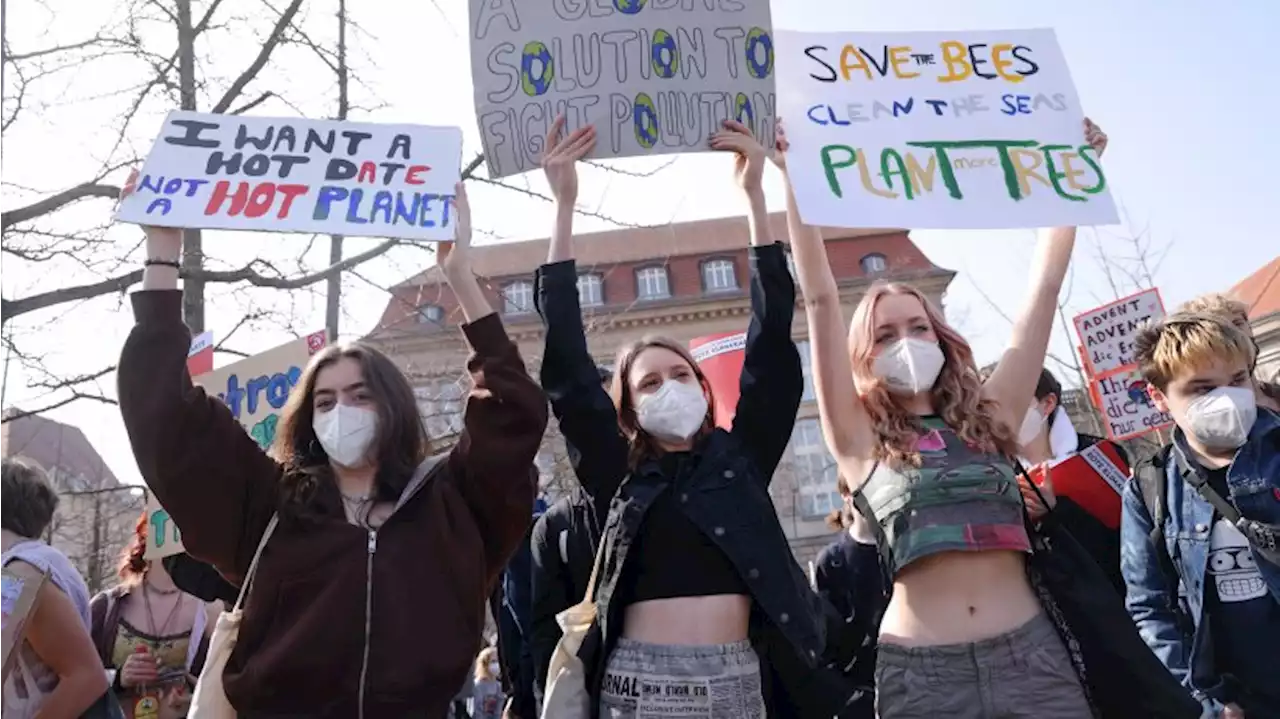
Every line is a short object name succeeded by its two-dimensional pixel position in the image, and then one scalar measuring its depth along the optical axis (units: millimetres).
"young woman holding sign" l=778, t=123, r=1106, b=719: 2467
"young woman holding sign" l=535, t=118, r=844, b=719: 2588
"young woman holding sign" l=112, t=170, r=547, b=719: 2373
